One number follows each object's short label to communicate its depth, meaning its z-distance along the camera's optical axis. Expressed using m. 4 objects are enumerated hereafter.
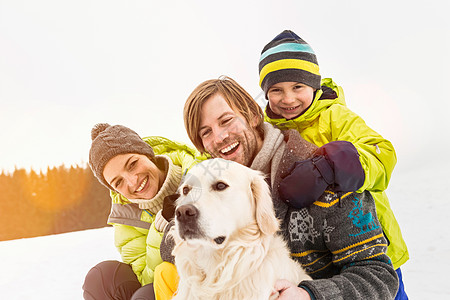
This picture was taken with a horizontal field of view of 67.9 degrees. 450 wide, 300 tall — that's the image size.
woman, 1.84
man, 1.13
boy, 1.15
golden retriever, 1.12
